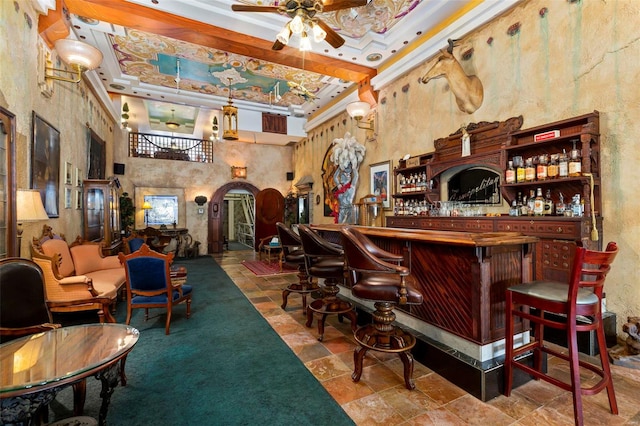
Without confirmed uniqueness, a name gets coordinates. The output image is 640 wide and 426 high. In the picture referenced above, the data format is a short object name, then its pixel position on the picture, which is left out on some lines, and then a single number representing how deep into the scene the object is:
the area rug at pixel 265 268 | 6.62
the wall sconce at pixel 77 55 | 3.54
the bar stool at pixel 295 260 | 3.76
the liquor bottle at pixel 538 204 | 3.19
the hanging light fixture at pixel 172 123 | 9.07
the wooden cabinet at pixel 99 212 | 5.39
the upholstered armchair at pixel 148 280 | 3.29
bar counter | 2.14
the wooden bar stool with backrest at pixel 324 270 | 3.03
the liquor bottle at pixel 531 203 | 3.29
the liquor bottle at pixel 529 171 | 3.33
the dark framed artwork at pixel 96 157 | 5.89
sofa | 3.15
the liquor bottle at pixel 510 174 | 3.51
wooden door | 10.50
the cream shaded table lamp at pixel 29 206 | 2.67
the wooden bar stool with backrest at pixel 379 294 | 2.07
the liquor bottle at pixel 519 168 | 3.42
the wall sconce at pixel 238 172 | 10.17
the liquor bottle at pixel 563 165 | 3.03
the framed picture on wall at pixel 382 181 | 5.88
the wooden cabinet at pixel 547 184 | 2.84
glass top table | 1.30
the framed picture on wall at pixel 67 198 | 4.51
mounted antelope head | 4.14
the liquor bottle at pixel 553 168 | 3.12
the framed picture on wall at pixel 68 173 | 4.49
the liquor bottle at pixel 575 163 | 2.93
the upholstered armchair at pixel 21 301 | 1.99
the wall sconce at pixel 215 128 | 7.85
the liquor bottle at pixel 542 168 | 3.20
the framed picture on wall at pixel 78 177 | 5.11
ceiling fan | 3.18
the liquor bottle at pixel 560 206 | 3.05
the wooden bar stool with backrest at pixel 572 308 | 1.74
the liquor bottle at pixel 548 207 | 3.16
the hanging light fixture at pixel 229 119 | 6.55
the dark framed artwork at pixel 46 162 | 3.44
